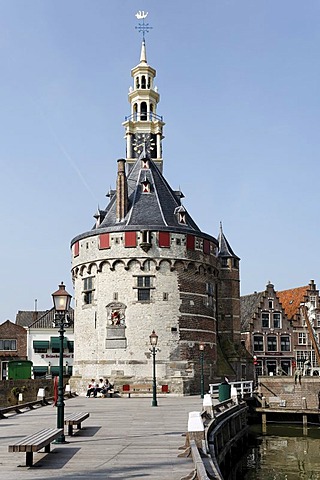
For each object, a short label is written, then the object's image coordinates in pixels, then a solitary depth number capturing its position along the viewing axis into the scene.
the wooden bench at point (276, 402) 38.50
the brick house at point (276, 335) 55.31
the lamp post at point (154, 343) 27.74
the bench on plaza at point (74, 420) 16.22
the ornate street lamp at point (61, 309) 15.84
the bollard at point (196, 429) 12.77
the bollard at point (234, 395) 28.80
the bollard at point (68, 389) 35.84
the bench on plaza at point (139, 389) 37.03
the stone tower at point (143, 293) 37.78
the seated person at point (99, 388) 35.97
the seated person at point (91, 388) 36.12
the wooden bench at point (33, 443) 11.02
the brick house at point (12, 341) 56.62
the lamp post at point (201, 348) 35.93
